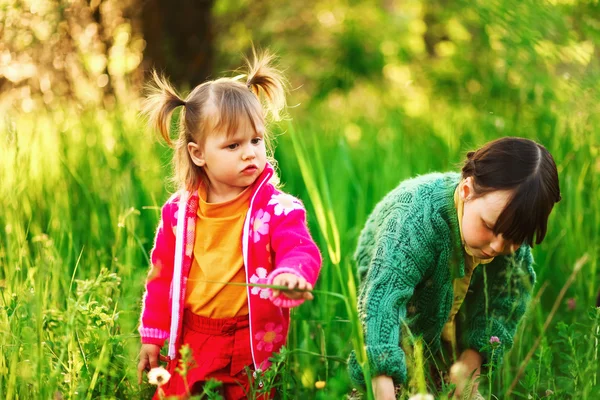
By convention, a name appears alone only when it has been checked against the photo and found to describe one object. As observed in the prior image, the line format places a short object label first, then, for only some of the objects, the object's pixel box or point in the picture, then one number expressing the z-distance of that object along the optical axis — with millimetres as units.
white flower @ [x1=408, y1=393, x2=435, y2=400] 2398
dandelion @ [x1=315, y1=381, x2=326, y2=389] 2744
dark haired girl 2697
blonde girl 2780
